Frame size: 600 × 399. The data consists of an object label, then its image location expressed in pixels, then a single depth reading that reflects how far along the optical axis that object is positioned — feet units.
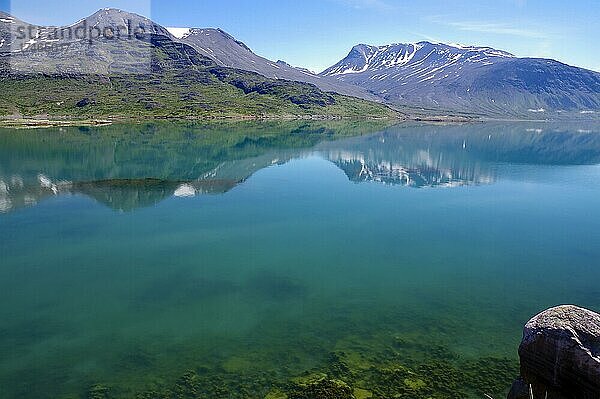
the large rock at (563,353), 37.55
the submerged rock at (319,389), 54.85
